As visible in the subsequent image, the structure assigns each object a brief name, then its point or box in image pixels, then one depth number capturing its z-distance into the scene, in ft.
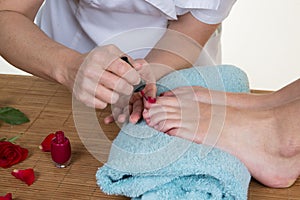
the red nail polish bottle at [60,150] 3.65
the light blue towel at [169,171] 3.31
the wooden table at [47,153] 3.52
